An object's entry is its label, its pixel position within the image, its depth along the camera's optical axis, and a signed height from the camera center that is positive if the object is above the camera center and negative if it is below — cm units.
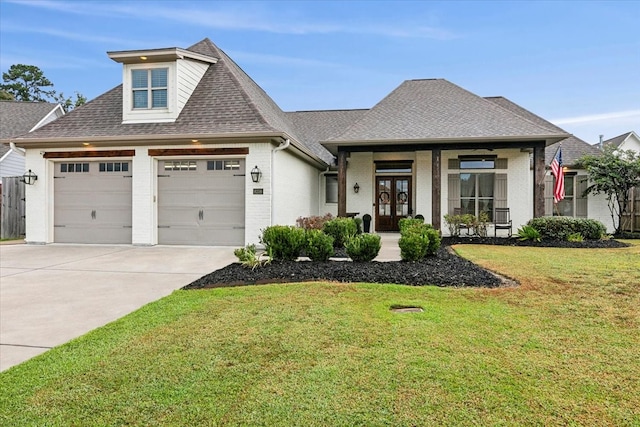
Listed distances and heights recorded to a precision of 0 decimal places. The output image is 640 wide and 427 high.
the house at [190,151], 1046 +157
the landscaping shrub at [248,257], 682 -89
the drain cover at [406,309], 429 -113
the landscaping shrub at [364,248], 709 -73
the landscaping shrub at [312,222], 1017 -40
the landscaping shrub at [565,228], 1141 -57
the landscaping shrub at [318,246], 715 -71
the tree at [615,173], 1438 +132
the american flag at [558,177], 1298 +107
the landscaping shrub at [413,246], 718 -70
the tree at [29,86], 4056 +1294
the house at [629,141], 2112 +376
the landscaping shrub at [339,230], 967 -55
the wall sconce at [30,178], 1112 +82
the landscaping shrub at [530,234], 1121 -73
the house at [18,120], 1784 +430
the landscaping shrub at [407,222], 1017 -38
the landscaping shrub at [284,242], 715 -63
